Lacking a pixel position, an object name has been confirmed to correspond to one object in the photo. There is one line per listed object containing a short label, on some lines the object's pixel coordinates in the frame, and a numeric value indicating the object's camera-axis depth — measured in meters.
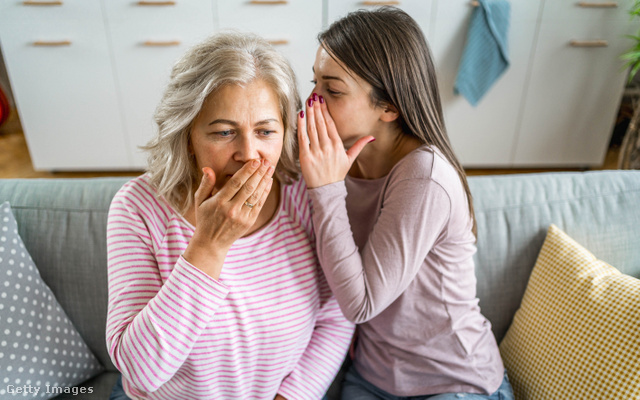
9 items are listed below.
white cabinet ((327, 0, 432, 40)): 2.95
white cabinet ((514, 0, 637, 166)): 3.02
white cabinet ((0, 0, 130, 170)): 2.90
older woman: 0.89
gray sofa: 1.30
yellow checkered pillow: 1.05
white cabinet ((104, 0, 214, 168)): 2.90
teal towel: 2.92
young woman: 1.03
